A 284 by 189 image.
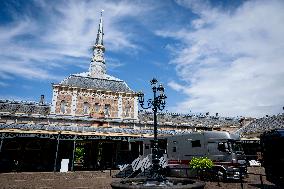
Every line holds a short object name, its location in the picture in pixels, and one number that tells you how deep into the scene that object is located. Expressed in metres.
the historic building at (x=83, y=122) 21.19
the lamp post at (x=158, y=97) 12.29
